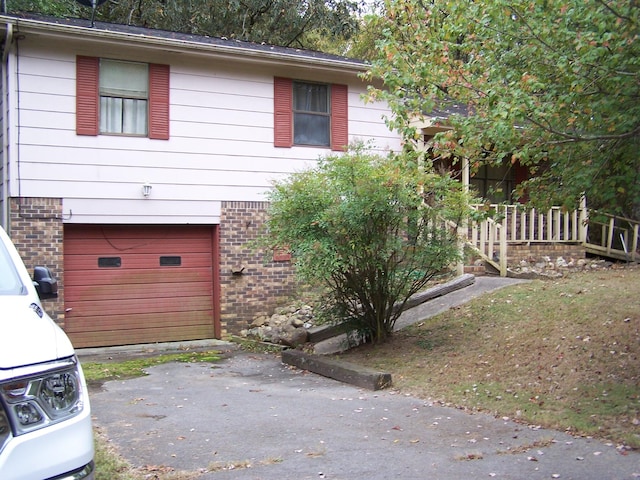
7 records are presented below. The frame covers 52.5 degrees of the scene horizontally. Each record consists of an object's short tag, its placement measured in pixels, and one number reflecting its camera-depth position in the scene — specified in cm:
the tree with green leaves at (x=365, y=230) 952
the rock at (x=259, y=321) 1335
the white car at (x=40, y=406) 286
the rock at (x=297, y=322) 1270
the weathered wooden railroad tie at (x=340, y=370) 842
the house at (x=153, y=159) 1166
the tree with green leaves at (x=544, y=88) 629
